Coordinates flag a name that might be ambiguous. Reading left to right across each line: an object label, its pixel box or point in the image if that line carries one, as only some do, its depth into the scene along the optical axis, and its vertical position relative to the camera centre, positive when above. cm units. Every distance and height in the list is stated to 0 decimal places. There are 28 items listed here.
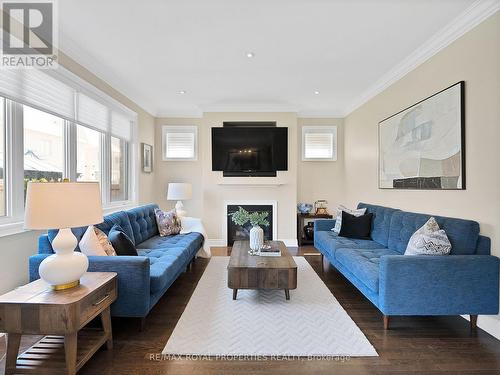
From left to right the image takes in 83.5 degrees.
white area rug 209 -123
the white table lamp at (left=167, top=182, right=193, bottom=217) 514 -16
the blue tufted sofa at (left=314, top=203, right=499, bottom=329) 226 -79
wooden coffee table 281 -94
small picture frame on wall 520 +49
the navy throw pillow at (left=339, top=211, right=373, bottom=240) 399 -62
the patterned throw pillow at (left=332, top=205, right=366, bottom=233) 418 -46
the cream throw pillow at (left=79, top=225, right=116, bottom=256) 236 -53
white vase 340 -68
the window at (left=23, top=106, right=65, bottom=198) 273 +39
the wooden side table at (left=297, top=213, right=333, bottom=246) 553 -73
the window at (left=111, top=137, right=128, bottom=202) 448 +22
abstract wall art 267 +45
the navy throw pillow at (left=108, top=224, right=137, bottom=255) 255 -55
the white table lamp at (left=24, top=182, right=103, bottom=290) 168 -21
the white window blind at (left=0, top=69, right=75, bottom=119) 245 +90
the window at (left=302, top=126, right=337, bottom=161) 582 +85
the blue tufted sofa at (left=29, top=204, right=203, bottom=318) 224 -79
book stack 327 -82
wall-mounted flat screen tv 539 +64
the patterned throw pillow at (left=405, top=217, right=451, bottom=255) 244 -52
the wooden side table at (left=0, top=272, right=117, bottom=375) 167 -84
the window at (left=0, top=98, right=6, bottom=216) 245 +22
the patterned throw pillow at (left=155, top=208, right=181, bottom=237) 422 -61
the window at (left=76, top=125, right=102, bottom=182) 353 +39
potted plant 341 -54
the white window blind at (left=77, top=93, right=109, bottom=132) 348 +94
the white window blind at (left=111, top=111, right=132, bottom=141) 438 +94
